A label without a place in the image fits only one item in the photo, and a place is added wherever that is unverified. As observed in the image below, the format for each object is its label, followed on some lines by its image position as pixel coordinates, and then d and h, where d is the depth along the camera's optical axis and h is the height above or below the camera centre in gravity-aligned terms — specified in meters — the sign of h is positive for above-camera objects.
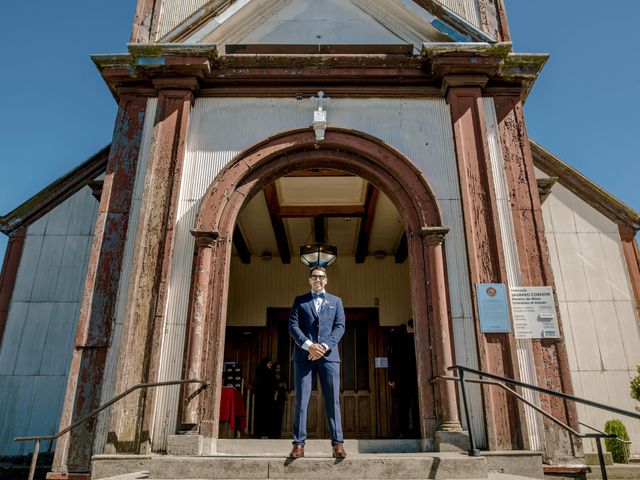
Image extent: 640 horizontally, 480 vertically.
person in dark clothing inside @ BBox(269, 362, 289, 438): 10.51 +0.69
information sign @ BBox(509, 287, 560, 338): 6.54 +1.49
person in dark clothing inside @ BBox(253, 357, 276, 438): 10.44 +0.74
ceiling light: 9.56 +3.15
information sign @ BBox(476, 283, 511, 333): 6.52 +1.54
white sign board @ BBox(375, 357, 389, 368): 12.38 +1.68
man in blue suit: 5.08 +0.83
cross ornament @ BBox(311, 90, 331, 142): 7.66 +4.33
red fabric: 8.12 +0.48
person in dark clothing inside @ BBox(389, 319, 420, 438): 10.92 +1.08
